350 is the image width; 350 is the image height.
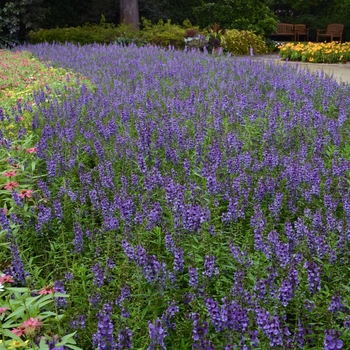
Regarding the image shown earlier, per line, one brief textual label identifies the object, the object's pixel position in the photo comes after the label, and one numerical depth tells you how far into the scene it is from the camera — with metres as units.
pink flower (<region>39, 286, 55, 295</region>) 2.69
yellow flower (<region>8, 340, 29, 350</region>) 2.55
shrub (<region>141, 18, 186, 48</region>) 19.31
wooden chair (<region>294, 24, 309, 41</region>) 27.89
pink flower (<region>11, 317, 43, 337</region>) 2.39
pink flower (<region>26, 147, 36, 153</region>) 5.09
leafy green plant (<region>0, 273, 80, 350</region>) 2.52
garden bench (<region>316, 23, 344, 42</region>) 25.96
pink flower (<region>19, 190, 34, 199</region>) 4.18
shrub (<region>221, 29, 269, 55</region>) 20.95
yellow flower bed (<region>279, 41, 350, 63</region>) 18.34
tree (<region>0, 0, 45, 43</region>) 20.75
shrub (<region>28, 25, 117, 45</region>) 19.62
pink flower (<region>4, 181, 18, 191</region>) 4.26
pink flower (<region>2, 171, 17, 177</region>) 4.51
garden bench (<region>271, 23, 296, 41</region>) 28.19
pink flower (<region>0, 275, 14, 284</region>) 3.03
